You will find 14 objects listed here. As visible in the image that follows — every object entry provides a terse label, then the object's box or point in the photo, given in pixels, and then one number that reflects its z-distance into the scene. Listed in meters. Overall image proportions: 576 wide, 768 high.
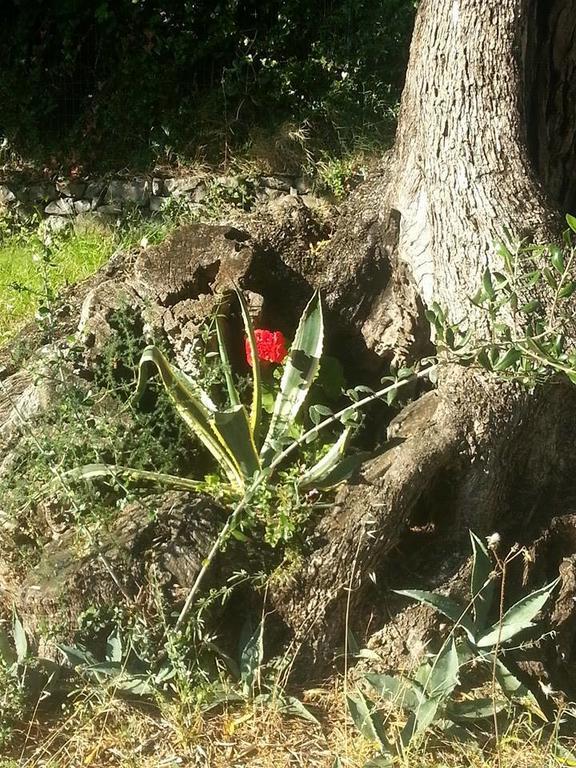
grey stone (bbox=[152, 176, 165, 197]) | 6.80
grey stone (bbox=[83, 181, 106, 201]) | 7.00
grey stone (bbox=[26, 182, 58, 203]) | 7.18
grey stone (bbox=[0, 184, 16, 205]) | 7.25
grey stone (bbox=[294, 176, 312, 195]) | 6.48
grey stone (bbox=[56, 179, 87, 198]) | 7.08
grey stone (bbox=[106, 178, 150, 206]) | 6.83
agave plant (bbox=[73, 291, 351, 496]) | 3.50
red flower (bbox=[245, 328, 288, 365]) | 3.85
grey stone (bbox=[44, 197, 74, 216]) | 7.09
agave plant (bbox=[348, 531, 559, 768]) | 3.07
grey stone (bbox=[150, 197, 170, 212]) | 6.70
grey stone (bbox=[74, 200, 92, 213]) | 7.02
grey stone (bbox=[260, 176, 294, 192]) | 6.54
